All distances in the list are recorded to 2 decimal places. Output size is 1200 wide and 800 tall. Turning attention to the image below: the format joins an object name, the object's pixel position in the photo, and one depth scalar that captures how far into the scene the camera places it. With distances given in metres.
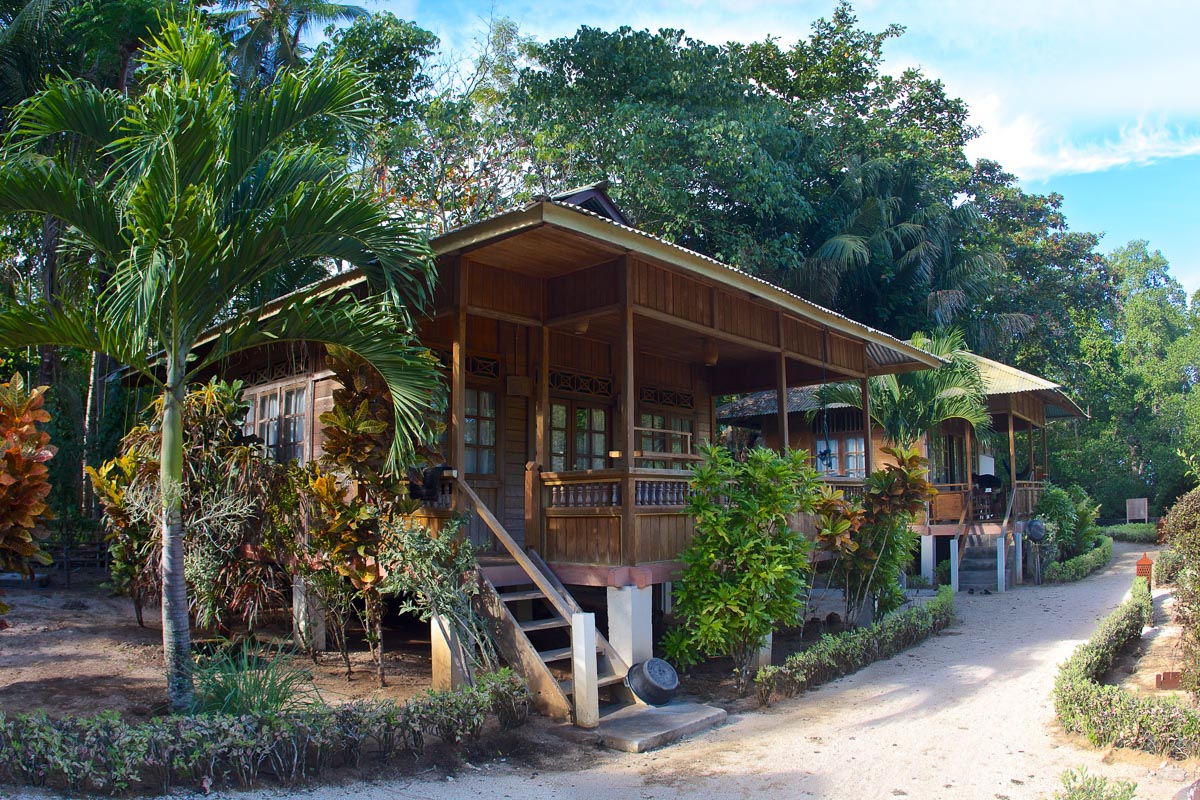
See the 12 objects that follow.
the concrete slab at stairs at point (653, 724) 6.93
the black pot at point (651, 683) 7.94
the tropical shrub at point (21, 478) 5.51
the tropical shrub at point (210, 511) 8.77
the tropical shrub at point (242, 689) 5.89
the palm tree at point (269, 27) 20.38
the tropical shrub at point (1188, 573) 7.61
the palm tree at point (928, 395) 16.09
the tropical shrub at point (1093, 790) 4.62
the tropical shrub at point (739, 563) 8.39
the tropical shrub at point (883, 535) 11.05
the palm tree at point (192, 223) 6.07
